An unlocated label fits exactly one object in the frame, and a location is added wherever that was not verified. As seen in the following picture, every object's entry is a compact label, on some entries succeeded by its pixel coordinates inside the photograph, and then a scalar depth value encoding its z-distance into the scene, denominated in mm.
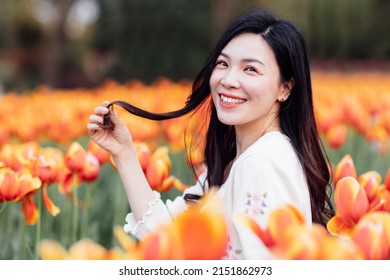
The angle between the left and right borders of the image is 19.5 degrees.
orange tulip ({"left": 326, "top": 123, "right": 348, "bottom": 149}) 3350
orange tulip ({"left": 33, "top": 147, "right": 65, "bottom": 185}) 2469
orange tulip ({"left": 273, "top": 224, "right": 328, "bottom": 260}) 1671
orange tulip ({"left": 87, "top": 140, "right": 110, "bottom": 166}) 2795
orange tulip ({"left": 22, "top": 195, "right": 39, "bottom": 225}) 2405
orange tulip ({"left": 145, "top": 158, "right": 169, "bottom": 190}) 2567
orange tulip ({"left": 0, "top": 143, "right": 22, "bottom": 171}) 2490
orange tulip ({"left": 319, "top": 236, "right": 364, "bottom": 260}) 1667
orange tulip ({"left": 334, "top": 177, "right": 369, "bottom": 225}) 2025
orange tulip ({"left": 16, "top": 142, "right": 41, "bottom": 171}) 2458
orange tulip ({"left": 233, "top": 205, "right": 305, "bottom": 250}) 1728
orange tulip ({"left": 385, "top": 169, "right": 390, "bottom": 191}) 2216
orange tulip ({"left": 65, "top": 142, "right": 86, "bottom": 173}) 2609
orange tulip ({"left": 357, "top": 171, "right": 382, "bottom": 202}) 2123
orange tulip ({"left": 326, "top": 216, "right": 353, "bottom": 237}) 2056
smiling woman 2168
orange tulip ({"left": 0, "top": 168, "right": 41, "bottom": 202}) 2306
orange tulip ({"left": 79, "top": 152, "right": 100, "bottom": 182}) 2647
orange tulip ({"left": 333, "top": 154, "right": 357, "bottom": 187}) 2327
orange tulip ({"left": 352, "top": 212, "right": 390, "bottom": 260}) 1771
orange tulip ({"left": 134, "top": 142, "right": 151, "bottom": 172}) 2603
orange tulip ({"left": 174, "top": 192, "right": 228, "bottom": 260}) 1640
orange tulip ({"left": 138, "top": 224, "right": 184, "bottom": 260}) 1657
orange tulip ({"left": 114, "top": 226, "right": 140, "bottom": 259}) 1722
